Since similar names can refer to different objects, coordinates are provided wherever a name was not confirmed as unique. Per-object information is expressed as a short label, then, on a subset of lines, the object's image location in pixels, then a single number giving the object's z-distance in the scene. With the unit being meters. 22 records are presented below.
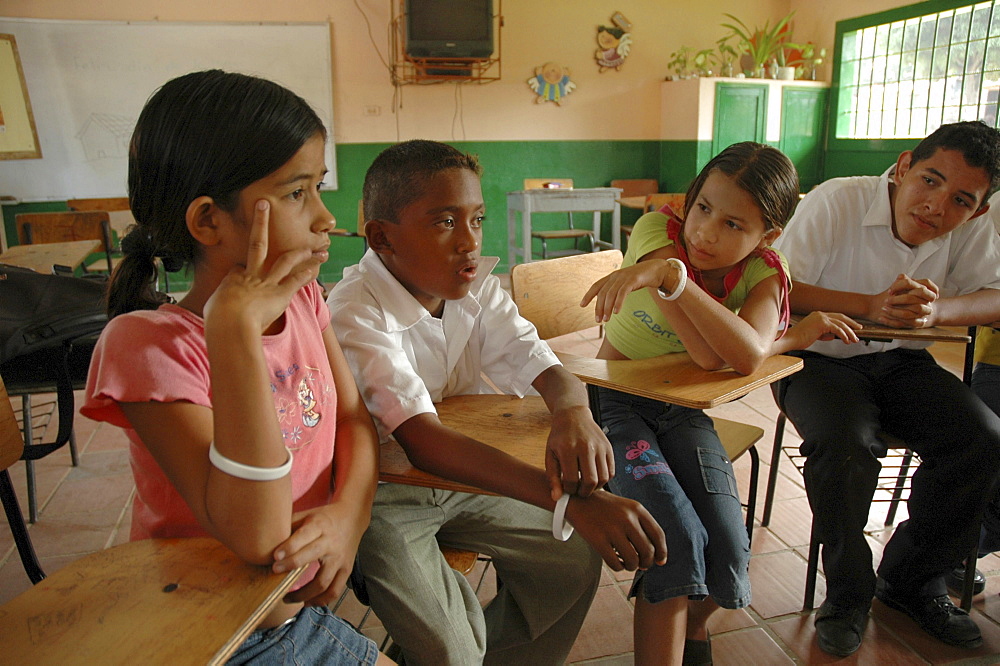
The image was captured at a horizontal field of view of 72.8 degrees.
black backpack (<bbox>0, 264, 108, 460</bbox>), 1.90
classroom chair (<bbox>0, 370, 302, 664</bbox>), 0.59
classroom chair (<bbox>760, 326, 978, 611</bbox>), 1.66
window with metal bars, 5.34
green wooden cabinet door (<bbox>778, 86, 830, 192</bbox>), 6.80
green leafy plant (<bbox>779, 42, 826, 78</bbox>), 6.74
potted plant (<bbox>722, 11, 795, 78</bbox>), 6.65
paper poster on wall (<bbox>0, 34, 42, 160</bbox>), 5.52
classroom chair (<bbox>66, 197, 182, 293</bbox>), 5.04
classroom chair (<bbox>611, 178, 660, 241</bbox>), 7.08
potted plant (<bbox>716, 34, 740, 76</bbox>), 6.74
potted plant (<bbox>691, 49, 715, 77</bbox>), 6.69
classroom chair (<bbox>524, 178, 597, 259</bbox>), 6.07
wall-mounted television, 5.98
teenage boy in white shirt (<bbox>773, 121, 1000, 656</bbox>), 1.55
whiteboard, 5.69
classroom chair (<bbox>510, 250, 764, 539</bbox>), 1.72
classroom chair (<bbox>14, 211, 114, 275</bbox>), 4.01
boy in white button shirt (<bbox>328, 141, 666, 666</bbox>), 1.01
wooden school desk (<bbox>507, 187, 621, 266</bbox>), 5.65
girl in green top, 1.26
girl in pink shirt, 0.73
